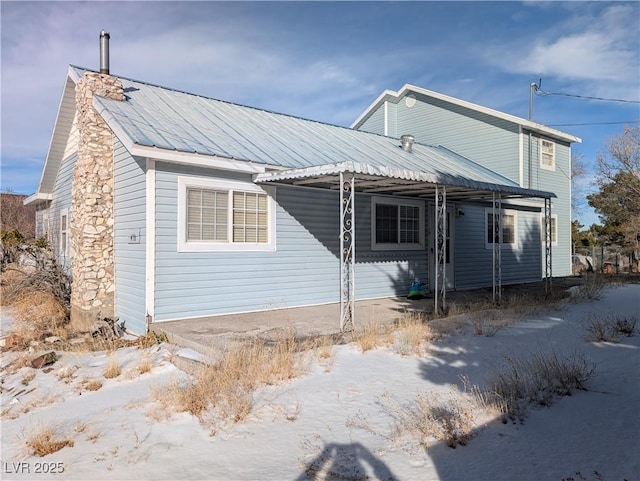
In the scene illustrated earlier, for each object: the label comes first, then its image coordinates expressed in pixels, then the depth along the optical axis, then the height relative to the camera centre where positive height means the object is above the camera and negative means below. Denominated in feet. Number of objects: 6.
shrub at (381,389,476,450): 12.17 -4.73
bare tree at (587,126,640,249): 73.51 +11.36
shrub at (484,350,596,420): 13.76 -4.23
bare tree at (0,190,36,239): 76.07 +6.25
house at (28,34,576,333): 25.90 +2.81
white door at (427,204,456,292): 40.98 +0.24
